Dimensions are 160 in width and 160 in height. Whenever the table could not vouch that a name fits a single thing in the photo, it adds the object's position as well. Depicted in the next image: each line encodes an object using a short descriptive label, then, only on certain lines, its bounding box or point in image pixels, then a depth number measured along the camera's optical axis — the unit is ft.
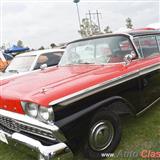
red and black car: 6.47
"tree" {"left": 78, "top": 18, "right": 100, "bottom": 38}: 89.98
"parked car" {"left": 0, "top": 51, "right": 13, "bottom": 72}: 27.69
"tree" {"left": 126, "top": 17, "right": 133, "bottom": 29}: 93.98
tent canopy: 42.45
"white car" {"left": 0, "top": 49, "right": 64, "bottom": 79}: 16.31
